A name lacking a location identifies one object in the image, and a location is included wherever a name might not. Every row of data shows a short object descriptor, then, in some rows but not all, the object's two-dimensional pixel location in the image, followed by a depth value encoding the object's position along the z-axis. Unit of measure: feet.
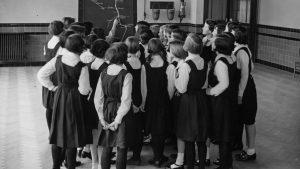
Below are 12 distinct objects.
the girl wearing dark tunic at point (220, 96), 16.79
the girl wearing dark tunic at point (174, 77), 17.31
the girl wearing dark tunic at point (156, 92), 17.66
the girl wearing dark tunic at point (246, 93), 18.44
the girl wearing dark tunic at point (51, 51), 18.42
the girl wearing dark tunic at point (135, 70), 17.51
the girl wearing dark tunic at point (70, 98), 15.66
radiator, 39.96
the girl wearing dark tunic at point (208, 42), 19.16
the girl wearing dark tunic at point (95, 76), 16.53
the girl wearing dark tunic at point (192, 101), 16.49
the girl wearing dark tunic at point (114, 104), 15.06
